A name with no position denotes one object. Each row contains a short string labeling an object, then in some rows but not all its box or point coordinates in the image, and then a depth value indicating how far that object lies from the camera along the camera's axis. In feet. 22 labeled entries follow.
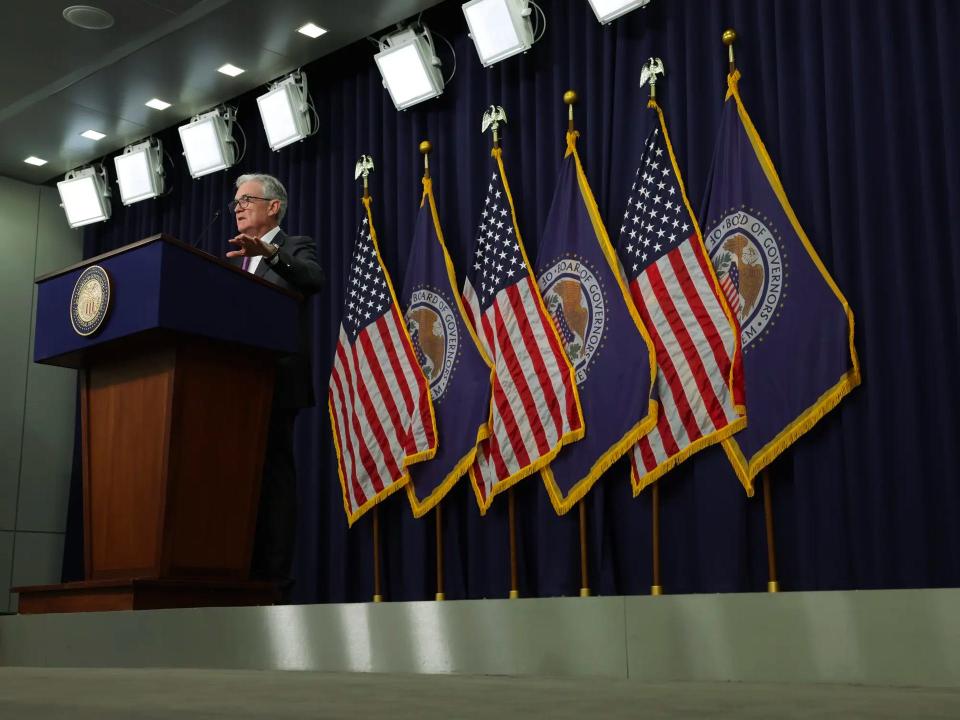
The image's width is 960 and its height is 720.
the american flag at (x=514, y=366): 14.05
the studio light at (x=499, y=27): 15.42
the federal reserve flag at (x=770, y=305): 12.05
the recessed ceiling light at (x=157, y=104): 20.07
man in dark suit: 11.37
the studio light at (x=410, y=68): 16.74
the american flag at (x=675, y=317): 12.67
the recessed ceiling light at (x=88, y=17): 16.62
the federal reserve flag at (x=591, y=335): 13.48
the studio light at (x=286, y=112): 18.54
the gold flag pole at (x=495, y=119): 15.96
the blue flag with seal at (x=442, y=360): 15.07
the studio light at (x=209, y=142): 19.75
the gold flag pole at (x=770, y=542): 12.08
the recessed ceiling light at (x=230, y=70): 18.88
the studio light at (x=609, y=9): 14.28
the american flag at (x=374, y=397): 15.52
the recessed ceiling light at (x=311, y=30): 17.62
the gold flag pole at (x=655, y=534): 12.73
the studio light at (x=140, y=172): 21.11
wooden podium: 10.03
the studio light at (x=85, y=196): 22.06
